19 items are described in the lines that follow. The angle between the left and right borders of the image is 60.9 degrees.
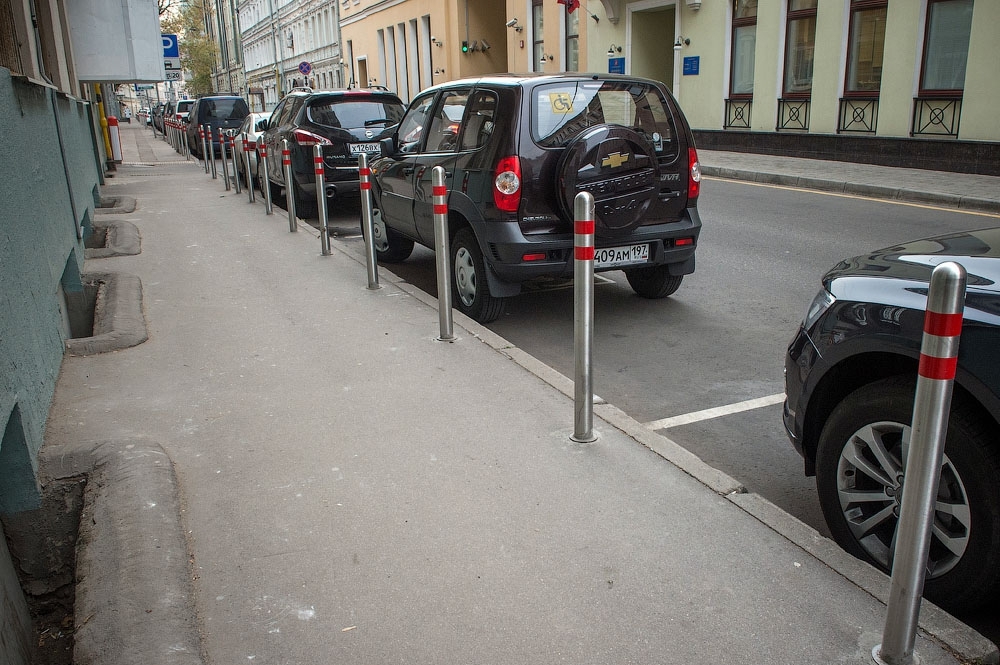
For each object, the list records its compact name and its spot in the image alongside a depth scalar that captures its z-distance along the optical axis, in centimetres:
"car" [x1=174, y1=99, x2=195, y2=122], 3786
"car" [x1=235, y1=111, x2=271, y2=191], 1482
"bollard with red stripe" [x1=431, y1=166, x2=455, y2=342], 546
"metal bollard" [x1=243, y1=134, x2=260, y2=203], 1420
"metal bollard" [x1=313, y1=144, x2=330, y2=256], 882
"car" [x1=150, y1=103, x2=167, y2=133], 5088
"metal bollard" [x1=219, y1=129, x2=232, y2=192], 1662
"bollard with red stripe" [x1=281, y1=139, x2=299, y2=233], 1051
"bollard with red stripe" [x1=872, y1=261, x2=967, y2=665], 219
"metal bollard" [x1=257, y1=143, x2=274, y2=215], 1219
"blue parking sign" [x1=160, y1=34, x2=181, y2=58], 3062
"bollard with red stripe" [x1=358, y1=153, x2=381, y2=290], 714
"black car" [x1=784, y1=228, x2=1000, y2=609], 262
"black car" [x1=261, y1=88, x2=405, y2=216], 1169
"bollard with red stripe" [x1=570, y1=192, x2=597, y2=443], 378
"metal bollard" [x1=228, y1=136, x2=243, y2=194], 1569
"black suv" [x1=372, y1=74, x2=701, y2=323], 578
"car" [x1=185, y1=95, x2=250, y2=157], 2734
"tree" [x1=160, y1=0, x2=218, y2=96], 7438
